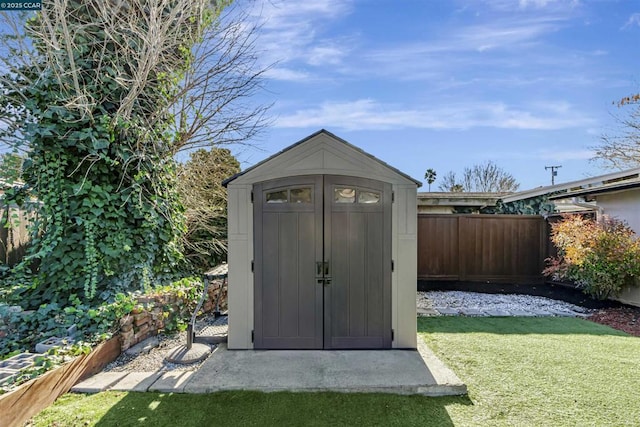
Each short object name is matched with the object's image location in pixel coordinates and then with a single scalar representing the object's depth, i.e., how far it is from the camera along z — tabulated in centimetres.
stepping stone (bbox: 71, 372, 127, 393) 311
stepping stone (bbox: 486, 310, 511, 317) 600
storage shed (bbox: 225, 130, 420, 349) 410
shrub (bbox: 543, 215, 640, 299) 632
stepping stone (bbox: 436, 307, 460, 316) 609
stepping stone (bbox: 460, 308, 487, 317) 608
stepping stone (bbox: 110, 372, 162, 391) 318
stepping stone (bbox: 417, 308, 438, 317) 607
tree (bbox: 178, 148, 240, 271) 654
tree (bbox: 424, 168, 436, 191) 3244
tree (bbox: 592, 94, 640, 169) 1188
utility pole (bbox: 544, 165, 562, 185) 2856
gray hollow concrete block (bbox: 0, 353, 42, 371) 291
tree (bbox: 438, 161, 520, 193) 2667
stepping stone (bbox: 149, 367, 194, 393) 317
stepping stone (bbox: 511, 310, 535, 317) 600
